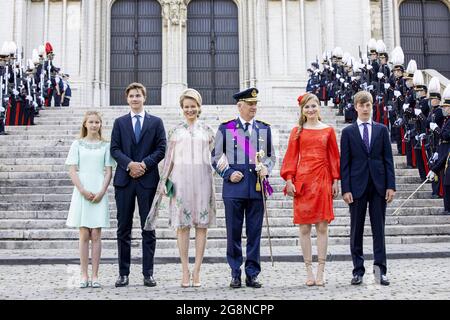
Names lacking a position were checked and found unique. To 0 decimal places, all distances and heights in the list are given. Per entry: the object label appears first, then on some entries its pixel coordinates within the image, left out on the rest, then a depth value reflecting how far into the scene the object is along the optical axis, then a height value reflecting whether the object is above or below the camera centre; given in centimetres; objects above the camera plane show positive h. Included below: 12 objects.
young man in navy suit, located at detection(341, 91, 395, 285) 652 +40
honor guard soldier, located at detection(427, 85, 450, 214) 1098 +99
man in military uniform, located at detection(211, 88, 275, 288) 636 +44
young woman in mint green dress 654 +34
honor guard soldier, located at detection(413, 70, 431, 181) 1250 +185
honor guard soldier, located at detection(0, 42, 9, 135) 1528 +341
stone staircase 991 +17
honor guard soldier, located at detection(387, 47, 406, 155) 1395 +276
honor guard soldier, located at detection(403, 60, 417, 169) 1307 +203
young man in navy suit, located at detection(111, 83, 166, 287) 648 +51
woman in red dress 636 +42
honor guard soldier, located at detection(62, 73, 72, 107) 2016 +406
